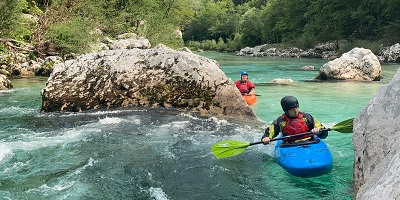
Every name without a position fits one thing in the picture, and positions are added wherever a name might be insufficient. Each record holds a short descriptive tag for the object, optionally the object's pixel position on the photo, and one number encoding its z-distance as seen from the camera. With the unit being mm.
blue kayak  4602
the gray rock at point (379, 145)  2199
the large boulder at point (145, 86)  8180
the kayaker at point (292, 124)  5070
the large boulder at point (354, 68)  14992
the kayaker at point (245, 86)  10680
